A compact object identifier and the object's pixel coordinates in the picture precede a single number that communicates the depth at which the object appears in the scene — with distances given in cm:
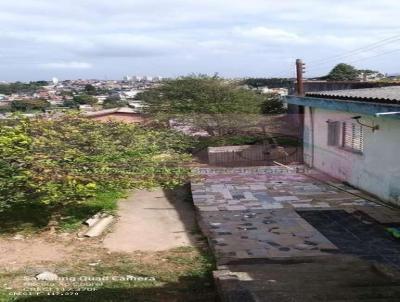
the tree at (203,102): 2308
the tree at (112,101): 4035
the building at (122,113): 2651
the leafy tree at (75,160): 934
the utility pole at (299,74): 1938
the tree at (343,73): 3583
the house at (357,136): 1123
